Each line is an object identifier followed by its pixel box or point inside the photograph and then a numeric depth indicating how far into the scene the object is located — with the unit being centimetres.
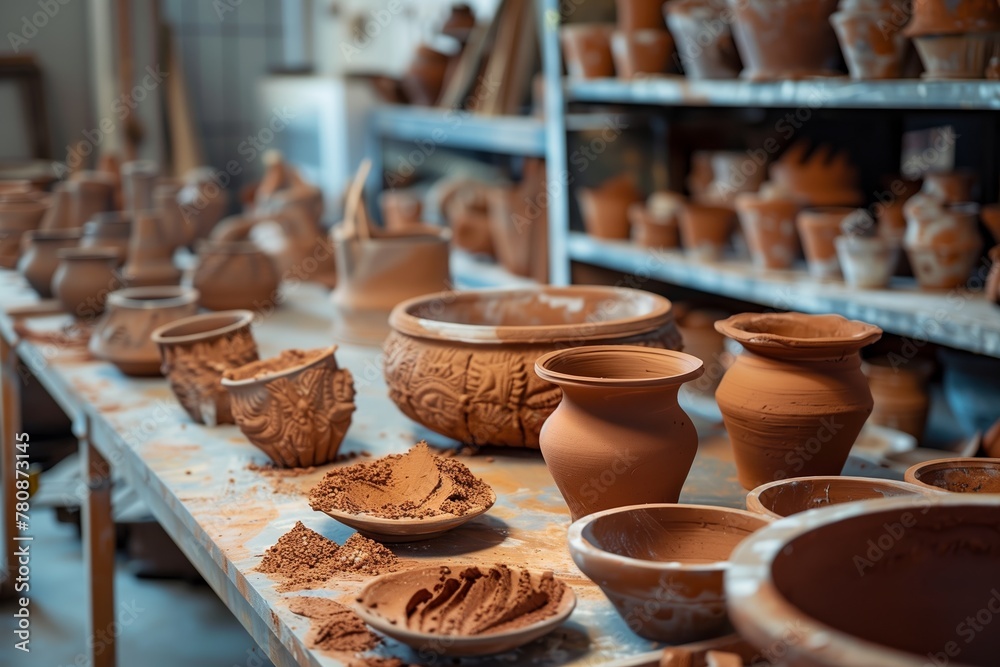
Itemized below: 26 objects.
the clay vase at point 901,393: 328
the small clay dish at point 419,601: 134
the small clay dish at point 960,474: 169
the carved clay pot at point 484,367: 210
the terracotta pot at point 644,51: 383
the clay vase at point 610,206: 418
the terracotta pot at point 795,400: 183
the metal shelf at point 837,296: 271
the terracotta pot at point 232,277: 343
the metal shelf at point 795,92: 262
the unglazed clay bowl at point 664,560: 133
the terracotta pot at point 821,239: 330
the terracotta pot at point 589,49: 397
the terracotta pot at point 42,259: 374
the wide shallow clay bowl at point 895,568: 118
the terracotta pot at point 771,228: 346
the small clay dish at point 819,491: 159
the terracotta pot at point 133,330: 288
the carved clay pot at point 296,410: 212
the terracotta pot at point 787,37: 317
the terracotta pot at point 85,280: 345
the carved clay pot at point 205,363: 246
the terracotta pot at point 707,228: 377
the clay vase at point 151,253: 368
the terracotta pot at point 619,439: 169
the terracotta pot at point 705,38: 351
